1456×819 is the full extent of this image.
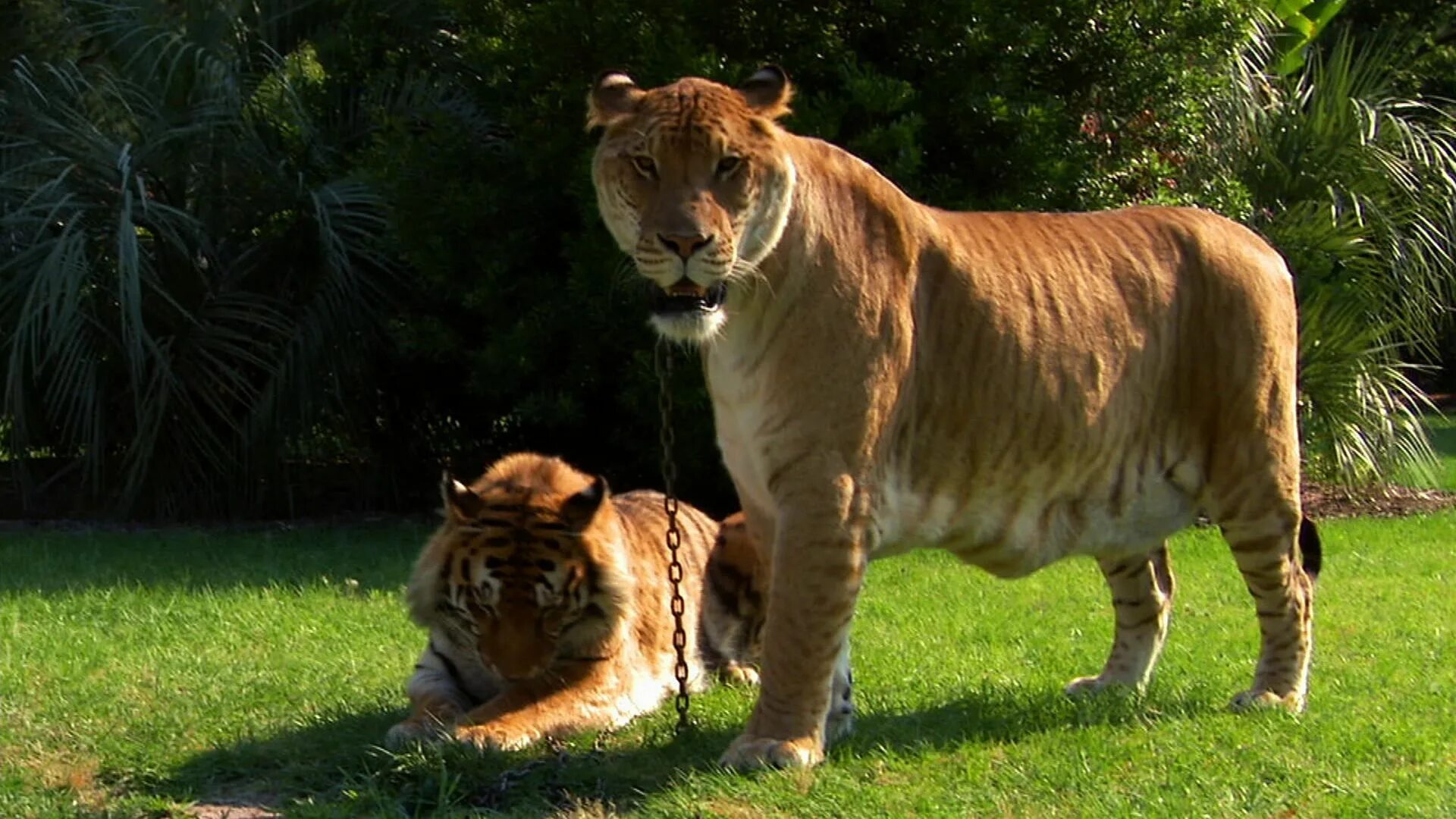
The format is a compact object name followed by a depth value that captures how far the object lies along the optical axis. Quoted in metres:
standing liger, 11.19
